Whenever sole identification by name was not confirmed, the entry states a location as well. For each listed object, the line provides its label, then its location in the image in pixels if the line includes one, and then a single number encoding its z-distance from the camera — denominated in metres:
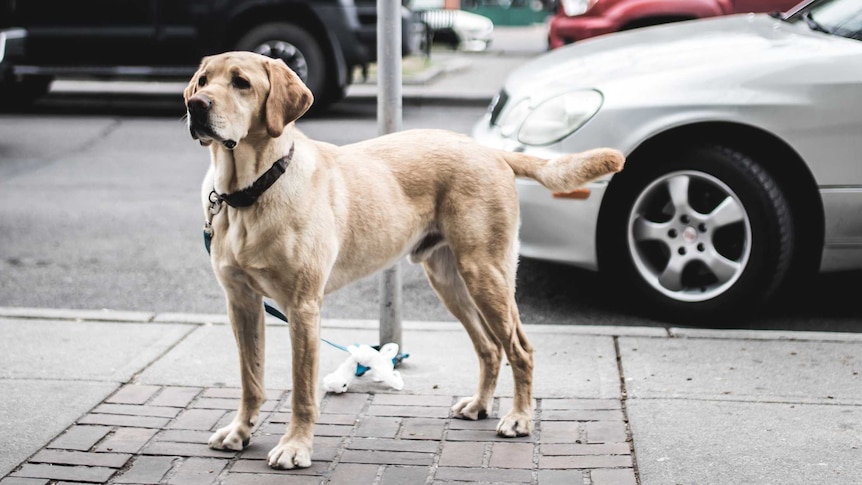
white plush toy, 4.43
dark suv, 11.63
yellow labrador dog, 3.54
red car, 10.05
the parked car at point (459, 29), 25.34
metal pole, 4.48
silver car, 5.13
